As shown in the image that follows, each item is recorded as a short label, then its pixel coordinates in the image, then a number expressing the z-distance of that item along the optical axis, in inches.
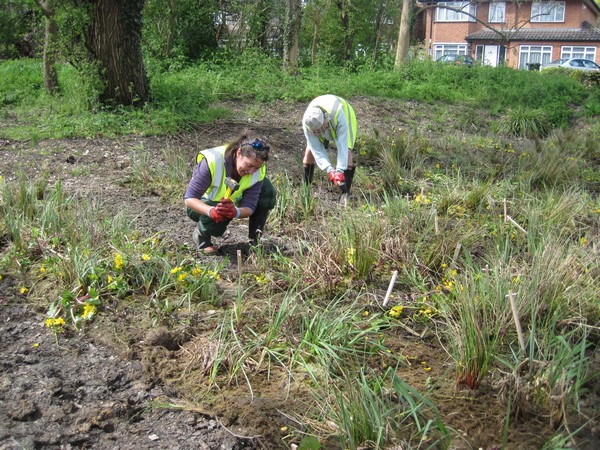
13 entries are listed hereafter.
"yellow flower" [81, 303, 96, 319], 139.7
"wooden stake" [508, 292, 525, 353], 116.1
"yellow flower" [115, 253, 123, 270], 151.6
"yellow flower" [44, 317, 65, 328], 134.4
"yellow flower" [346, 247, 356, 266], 163.9
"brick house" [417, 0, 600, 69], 1579.7
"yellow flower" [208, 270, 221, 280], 153.9
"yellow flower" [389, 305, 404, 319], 144.3
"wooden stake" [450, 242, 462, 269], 156.4
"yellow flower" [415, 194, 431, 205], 207.8
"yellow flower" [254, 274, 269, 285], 158.9
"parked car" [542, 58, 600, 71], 1260.8
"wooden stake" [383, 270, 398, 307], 147.6
